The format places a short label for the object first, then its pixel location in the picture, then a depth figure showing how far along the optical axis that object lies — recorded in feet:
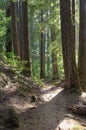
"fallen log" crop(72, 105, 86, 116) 14.23
